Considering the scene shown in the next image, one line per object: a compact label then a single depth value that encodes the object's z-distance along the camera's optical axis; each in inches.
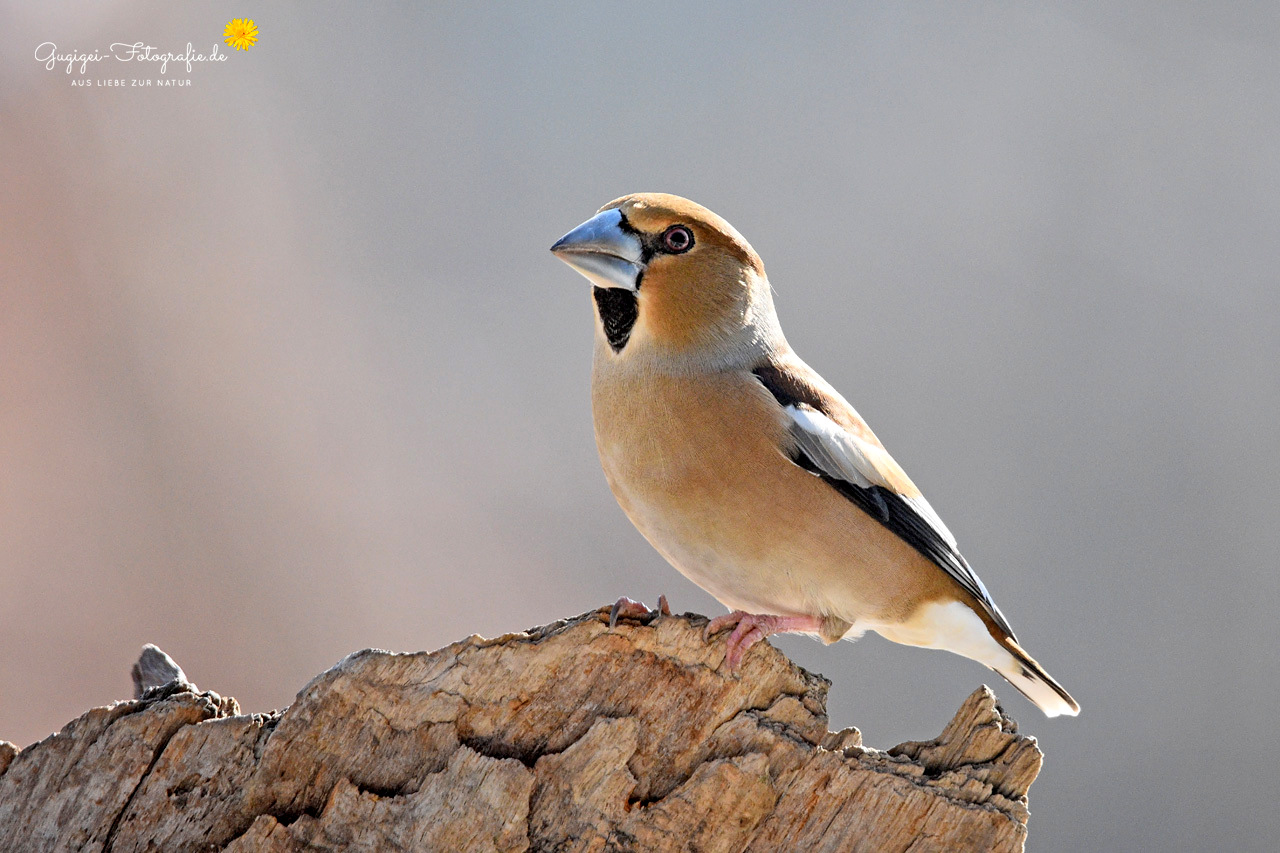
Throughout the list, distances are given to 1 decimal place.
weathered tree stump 159.8
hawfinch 186.1
